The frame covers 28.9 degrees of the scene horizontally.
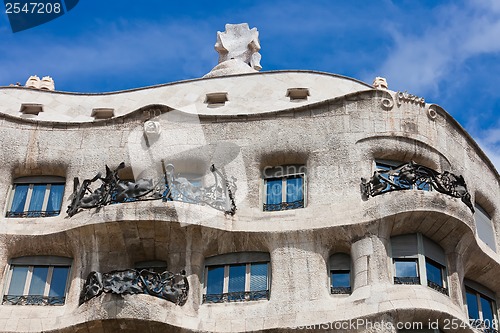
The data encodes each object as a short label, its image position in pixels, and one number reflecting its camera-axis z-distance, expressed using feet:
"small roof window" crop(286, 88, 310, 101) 88.12
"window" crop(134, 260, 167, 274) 78.48
